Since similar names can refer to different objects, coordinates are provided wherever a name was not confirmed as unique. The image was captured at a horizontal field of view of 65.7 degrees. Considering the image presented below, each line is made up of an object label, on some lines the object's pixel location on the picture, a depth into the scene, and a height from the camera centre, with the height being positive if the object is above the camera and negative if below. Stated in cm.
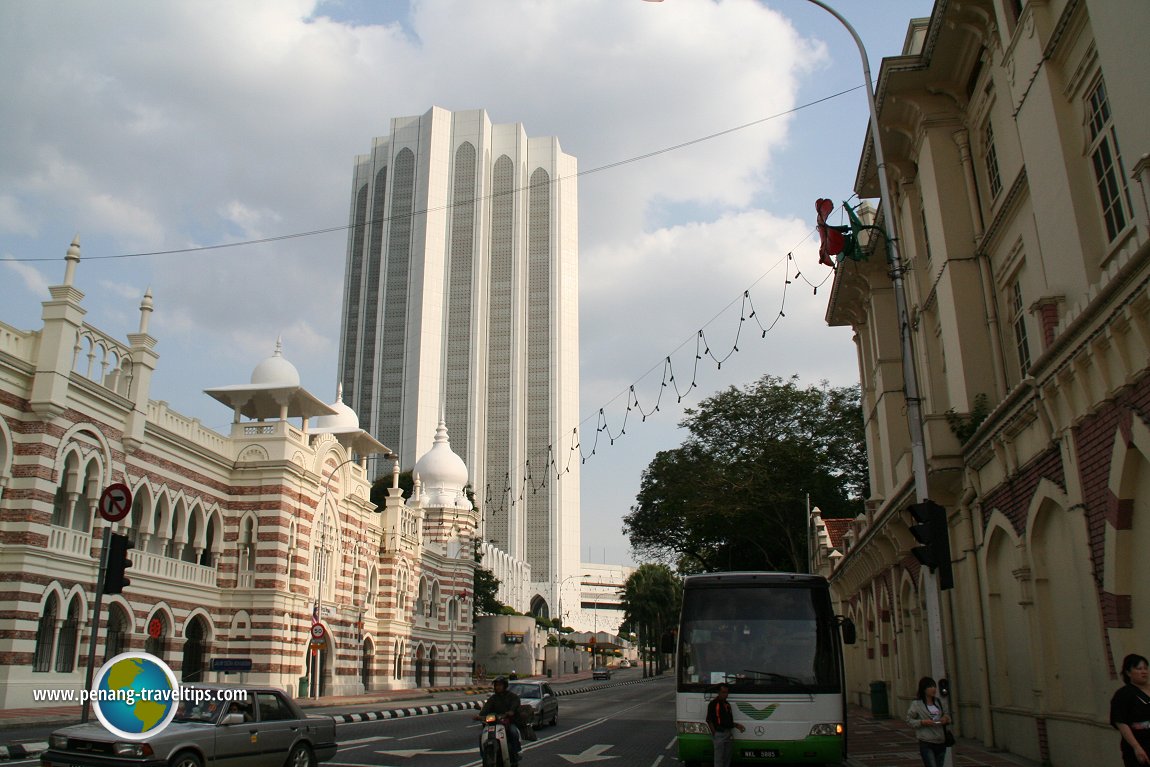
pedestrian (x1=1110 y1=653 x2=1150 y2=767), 661 -55
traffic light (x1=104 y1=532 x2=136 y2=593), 1174 +97
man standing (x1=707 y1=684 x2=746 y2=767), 1173 -112
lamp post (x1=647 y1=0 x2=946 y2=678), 1141 +329
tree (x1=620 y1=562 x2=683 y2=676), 8475 +379
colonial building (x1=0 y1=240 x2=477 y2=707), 2309 +371
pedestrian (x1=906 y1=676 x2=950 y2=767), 1049 -99
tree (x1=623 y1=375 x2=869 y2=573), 3884 +739
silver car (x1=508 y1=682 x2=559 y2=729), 2292 -156
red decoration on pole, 1433 +623
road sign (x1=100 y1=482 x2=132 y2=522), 1251 +188
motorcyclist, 1108 -85
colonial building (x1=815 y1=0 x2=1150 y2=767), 1016 +423
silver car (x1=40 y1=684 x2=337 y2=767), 912 -106
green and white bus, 1225 -38
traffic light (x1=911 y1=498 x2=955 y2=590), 1097 +120
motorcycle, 1088 -126
